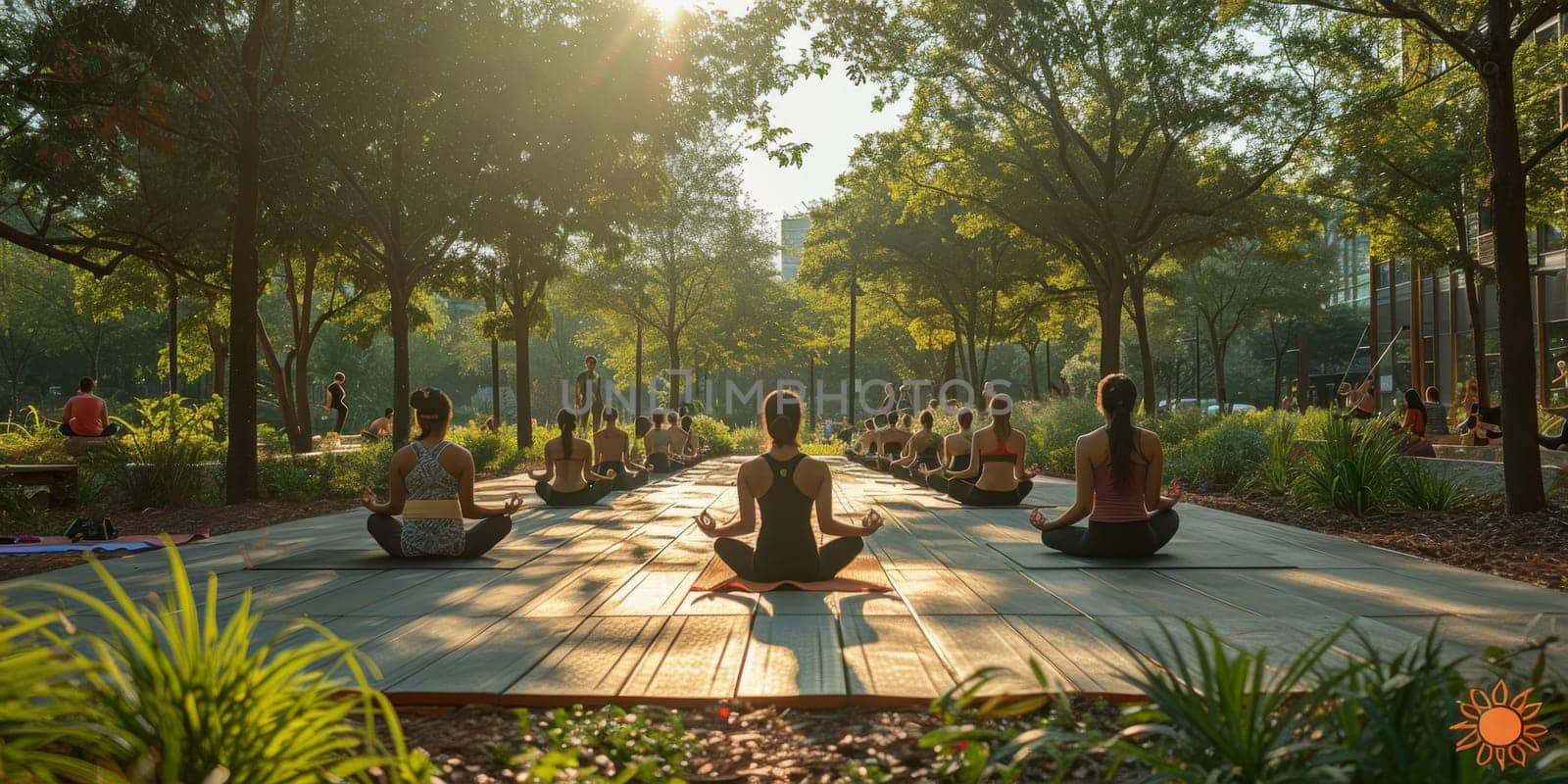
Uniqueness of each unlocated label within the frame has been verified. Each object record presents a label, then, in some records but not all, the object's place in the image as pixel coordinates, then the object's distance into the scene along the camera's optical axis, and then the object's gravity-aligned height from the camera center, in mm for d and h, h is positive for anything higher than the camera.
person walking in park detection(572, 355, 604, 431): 24688 +211
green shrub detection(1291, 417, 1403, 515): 11102 -975
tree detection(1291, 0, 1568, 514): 9773 +1611
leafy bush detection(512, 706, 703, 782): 3203 -1152
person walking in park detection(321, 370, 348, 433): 26938 +435
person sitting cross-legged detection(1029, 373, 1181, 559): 7477 -810
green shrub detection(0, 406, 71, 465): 15695 -379
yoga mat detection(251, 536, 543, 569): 7914 -1188
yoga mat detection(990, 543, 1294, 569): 7680 -1346
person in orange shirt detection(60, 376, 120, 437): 16578 +90
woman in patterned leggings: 7879 -732
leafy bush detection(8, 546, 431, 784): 2498 -742
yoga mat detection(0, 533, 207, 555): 8969 -1132
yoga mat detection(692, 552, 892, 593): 6668 -1251
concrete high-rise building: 42000 +6597
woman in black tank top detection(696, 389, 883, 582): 6711 -771
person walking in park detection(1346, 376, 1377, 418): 20141 -424
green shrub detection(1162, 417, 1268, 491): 15977 -1157
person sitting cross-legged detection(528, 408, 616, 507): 13523 -956
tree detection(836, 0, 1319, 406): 20516 +6052
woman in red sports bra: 12789 -1022
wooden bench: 13258 -752
